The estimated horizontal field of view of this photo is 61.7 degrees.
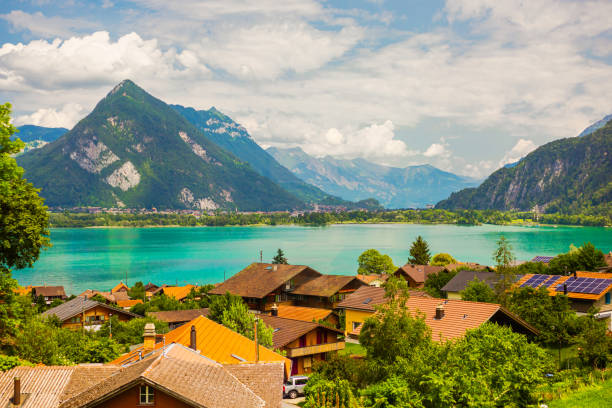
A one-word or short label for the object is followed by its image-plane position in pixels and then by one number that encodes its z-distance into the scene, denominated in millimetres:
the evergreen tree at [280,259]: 98625
